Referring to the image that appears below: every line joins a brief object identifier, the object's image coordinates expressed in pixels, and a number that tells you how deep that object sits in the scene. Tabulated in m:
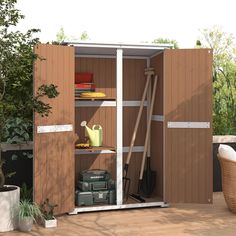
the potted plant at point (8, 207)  4.62
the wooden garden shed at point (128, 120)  5.02
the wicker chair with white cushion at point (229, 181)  5.22
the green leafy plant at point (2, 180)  4.78
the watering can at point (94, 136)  5.66
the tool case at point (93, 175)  5.60
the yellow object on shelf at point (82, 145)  5.55
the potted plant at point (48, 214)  4.75
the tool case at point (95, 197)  5.50
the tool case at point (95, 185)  5.56
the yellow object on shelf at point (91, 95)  5.55
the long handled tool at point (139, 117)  6.00
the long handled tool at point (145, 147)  6.00
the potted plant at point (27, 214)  4.60
